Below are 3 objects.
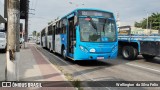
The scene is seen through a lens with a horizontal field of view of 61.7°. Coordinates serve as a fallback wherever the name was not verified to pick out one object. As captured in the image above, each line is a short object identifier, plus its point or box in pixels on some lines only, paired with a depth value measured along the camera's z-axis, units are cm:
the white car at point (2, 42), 1164
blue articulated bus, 703
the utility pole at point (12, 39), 415
